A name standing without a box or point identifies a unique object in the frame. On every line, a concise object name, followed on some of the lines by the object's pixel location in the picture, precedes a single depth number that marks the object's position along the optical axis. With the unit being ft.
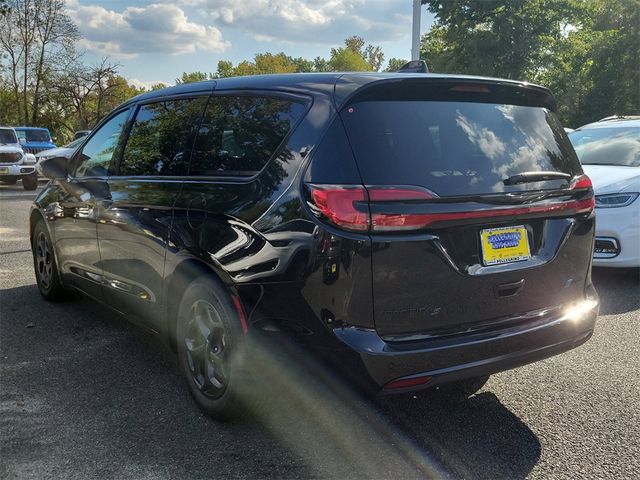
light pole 42.86
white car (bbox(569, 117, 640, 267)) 18.81
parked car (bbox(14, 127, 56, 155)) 75.00
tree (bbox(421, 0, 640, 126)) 102.53
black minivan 8.25
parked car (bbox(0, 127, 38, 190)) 58.39
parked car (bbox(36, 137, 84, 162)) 59.26
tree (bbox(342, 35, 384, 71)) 281.13
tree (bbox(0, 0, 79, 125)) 128.06
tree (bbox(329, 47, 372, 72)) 218.18
